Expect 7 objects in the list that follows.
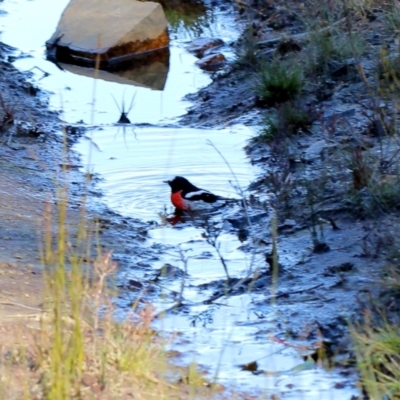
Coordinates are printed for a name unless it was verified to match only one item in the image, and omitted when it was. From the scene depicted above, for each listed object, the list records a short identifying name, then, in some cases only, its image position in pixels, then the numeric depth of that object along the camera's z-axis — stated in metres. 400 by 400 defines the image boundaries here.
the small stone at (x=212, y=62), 21.28
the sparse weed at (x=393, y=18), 16.49
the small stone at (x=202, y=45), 22.80
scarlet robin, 12.34
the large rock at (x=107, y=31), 22.28
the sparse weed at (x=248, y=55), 18.77
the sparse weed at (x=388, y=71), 14.04
